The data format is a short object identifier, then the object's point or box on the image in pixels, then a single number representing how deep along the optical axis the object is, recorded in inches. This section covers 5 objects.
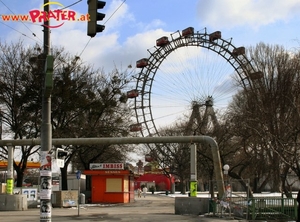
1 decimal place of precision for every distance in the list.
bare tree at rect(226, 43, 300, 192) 1034.1
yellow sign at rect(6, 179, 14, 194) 1166.6
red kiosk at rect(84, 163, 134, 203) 1562.5
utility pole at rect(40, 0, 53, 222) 552.4
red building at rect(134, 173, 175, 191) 3720.7
